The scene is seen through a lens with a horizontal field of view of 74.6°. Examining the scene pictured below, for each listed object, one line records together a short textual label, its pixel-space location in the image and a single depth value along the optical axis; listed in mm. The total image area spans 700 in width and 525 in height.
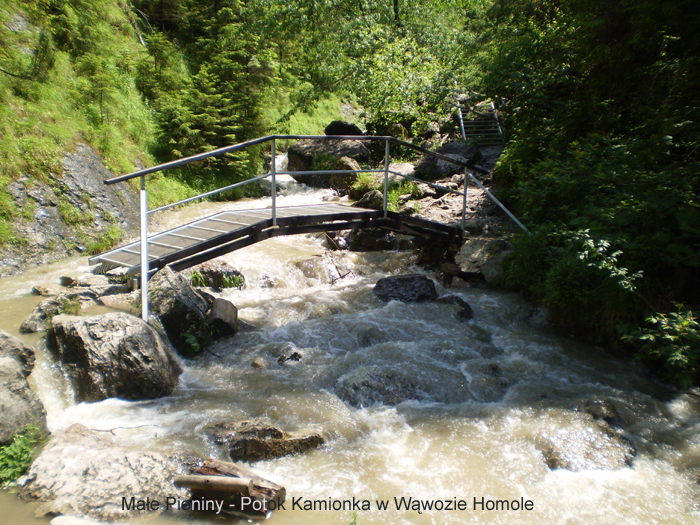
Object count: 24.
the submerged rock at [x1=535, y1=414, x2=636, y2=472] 3971
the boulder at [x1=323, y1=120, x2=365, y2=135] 16500
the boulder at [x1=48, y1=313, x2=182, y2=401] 4410
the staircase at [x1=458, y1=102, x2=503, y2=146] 15891
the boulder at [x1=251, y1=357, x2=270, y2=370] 5480
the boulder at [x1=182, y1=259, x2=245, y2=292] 7930
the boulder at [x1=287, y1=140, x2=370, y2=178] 15234
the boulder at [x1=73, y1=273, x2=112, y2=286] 6410
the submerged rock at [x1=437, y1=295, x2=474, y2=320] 6988
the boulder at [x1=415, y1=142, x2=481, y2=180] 13336
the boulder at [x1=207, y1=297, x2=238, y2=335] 6152
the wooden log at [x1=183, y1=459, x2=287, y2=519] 3209
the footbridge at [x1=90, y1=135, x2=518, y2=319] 5609
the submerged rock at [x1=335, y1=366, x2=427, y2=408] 4793
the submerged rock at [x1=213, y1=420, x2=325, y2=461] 3846
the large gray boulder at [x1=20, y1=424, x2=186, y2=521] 3158
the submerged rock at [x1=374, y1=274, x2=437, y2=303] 7617
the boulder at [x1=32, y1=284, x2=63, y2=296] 6738
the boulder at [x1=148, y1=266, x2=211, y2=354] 5539
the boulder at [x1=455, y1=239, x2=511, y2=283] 8102
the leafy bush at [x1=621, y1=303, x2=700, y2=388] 4805
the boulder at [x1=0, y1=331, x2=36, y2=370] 4316
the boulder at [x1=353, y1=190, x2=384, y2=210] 11367
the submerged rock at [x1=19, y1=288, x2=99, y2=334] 5211
